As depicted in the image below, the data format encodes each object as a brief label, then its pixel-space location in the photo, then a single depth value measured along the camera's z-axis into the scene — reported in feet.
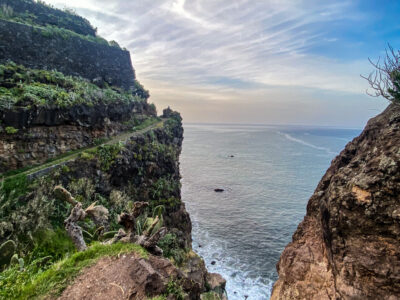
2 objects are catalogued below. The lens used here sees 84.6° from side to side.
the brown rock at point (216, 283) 48.89
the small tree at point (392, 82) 20.03
